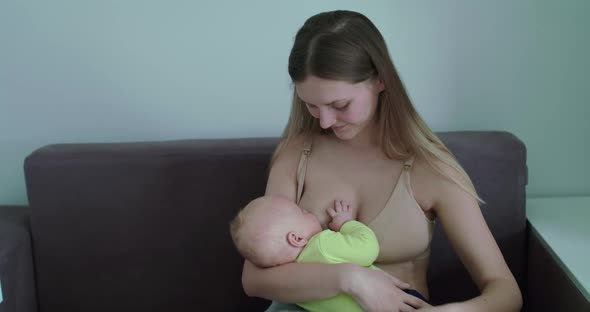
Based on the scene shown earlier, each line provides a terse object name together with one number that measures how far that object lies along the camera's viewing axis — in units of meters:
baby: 1.40
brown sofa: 1.84
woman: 1.39
